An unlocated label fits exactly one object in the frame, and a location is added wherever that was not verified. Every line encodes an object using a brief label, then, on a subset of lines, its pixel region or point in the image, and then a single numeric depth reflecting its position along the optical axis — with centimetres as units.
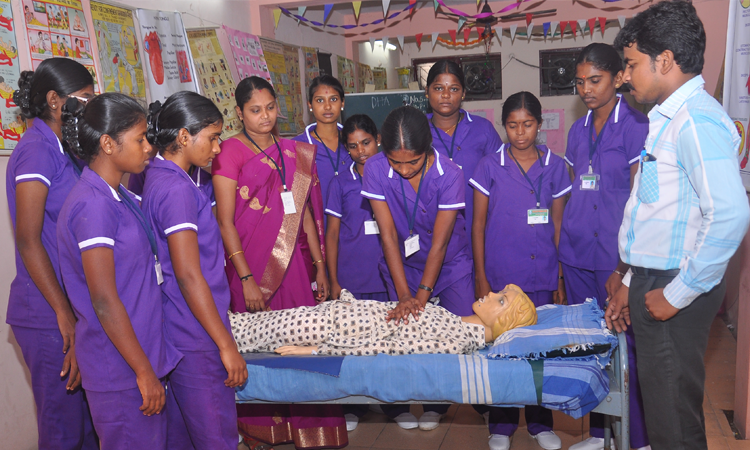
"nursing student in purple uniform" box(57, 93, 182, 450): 155
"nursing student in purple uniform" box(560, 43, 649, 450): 247
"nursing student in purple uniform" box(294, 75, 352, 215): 305
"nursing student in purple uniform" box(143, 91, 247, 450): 173
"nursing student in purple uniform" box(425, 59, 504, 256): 293
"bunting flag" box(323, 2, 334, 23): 521
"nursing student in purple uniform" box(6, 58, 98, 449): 183
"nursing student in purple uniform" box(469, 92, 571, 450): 270
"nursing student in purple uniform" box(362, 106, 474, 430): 237
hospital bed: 187
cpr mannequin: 218
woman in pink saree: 249
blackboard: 470
